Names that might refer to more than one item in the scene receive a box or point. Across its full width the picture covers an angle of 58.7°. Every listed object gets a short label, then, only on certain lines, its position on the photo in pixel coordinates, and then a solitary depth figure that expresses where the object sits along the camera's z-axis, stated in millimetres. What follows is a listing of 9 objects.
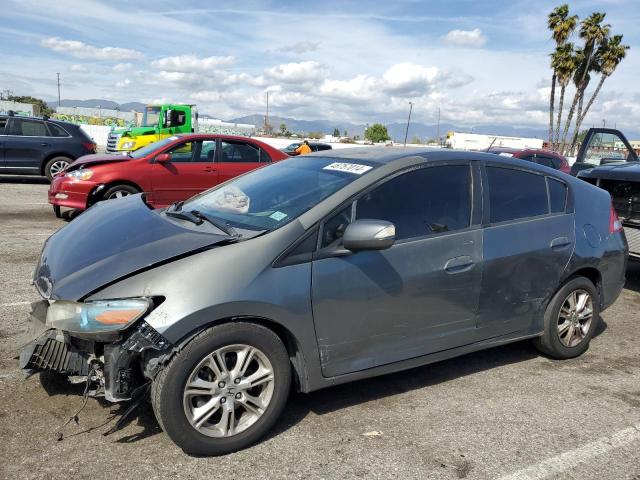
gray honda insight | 2801
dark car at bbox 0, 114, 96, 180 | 13742
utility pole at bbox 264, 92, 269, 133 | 85519
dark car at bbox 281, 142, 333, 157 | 21445
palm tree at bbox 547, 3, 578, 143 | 37094
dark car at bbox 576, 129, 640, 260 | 6387
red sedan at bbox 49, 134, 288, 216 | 8945
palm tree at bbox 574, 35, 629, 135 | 35569
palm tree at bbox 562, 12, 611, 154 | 35781
